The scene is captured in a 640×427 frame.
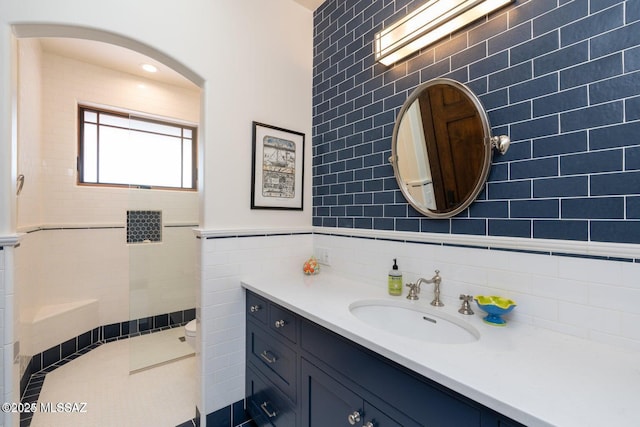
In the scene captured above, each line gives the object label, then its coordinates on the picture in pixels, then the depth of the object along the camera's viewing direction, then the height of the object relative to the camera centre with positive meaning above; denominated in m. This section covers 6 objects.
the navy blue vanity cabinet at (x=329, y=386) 0.77 -0.63
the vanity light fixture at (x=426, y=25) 1.23 +0.91
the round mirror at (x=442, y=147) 1.23 +0.32
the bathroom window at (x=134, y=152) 2.56 +0.60
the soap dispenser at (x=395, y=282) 1.46 -0.37
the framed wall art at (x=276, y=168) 1.87 +0.31
